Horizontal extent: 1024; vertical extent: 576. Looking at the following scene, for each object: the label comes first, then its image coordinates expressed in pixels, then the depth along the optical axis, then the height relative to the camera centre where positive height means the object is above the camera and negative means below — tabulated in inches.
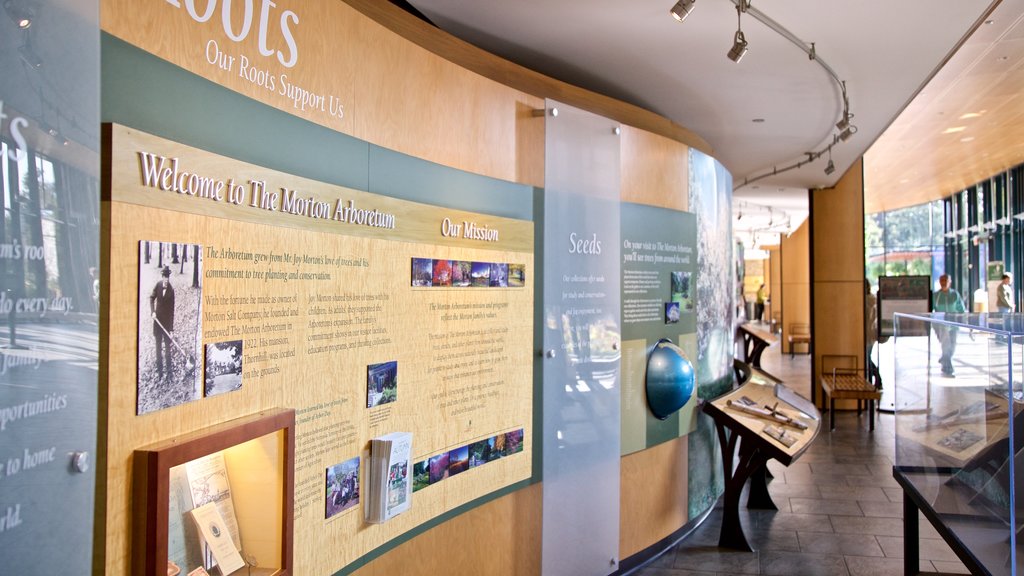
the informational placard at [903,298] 424.5 -3.1
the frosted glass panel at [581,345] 152.5 -12.2
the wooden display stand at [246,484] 63.6 -20.5
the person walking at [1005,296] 489.4 -2.1
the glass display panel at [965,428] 85.0 -21.4
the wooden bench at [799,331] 772.0 -43.8
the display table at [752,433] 196.7 -41.9
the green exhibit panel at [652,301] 179.9 -2.4
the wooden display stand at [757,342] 411.5 -30.4
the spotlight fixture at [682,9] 119.6 +49.7
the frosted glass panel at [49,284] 46.6 +0.5
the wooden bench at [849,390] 360.8 -51.7
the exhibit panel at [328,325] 66.7 -4.6
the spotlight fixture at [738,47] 139.9 +50.5
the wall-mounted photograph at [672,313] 197.8 -6.0
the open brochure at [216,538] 71.2 -26.0
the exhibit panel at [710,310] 218.8 -6.0
